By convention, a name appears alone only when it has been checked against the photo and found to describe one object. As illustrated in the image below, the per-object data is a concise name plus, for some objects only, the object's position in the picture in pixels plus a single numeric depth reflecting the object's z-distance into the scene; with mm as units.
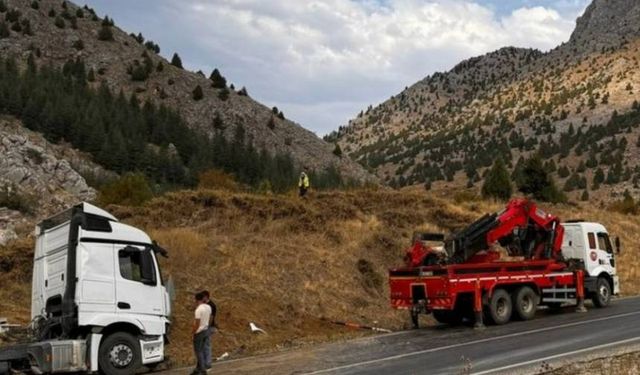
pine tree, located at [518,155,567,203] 60719
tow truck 18953
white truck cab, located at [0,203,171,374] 13609
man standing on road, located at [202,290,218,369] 13578
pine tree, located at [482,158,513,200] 59844
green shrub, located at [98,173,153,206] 36406
